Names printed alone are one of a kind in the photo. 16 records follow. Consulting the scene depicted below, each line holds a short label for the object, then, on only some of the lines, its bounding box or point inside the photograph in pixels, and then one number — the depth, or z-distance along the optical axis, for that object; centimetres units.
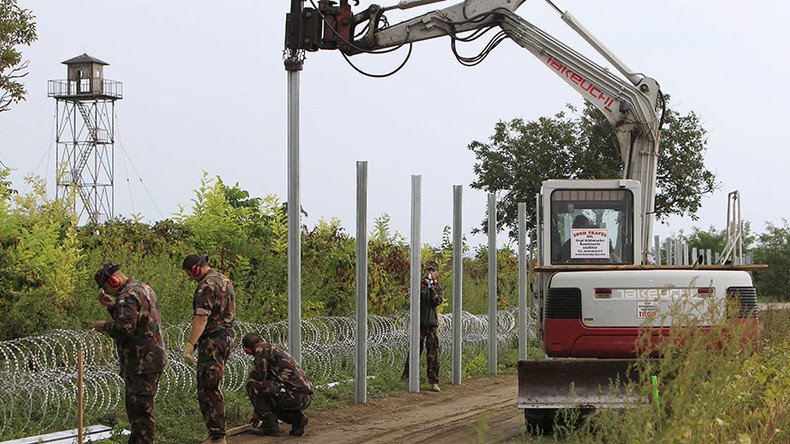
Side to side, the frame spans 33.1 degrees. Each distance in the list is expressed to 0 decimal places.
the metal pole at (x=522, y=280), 2398
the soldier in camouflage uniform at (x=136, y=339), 1238
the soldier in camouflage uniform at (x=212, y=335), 1372
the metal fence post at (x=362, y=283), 1867
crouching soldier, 1511
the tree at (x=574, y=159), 4875
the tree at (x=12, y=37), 2030
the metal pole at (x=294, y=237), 1748
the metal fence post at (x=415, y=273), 2028
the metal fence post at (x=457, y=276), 2175
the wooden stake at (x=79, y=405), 1195
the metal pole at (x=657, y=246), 2950
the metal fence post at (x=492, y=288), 2323
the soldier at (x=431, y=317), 2170
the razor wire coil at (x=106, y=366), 1384
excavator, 1434
